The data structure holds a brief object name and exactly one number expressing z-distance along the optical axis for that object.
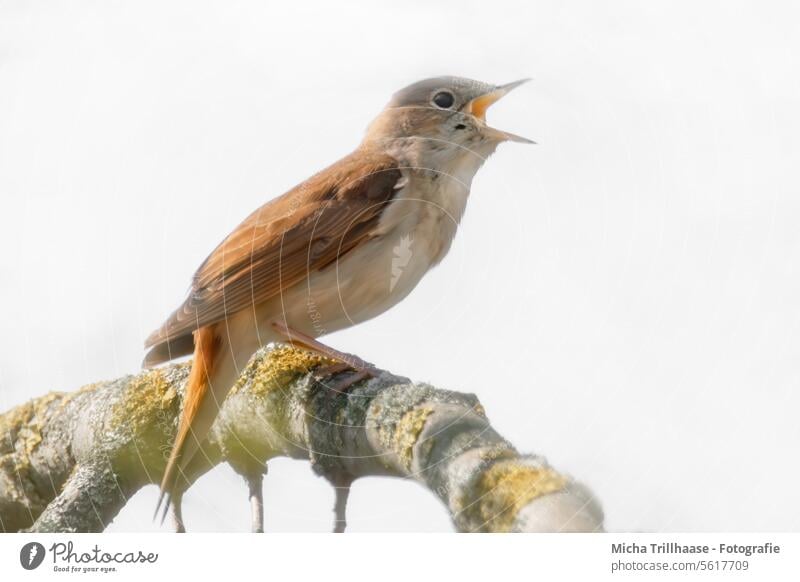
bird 7.06
